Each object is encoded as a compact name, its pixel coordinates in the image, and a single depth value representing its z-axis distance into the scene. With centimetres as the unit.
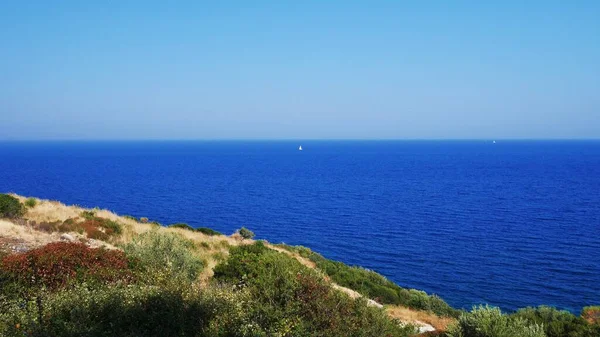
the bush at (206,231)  3453
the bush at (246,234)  3946
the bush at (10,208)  2504
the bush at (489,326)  1150
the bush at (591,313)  1760
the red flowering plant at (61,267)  1178
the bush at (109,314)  871
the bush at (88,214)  2620
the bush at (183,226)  3438
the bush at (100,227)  2264
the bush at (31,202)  2783
